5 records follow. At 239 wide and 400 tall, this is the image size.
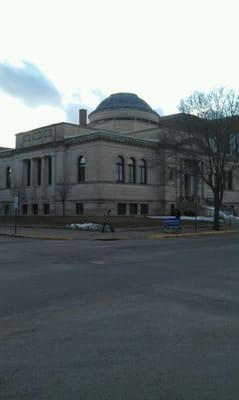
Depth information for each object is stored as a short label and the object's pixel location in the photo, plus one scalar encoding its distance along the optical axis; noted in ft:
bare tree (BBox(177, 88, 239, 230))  131.44
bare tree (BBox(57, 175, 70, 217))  185.96
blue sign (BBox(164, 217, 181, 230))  113.19
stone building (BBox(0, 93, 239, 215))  178.81
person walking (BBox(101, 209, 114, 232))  112.89
